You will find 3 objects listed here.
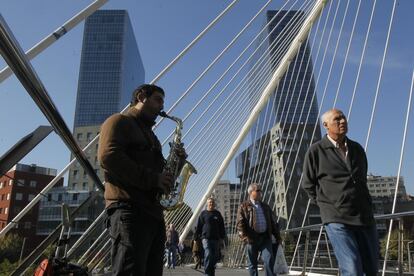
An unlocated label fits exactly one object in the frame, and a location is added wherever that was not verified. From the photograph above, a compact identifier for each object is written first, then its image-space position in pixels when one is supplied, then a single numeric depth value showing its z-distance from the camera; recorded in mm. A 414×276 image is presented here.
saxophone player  2309
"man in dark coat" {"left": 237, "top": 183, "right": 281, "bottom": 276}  5633
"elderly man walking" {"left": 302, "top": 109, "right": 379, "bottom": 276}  3127
